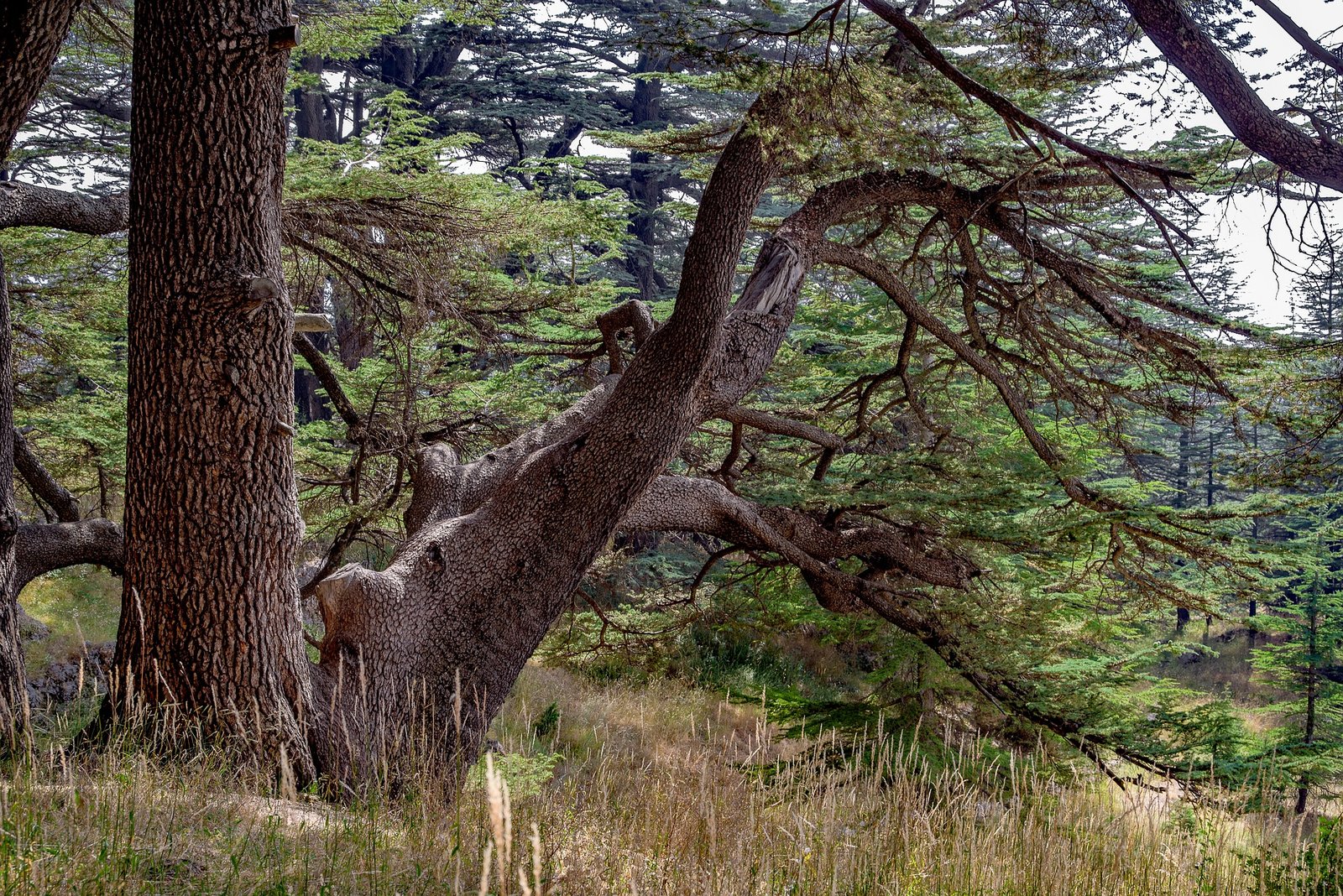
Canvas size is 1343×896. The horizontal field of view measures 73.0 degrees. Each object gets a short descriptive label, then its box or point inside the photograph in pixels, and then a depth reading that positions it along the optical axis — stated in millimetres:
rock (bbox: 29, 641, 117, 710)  9223
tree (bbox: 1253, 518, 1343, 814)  12156
